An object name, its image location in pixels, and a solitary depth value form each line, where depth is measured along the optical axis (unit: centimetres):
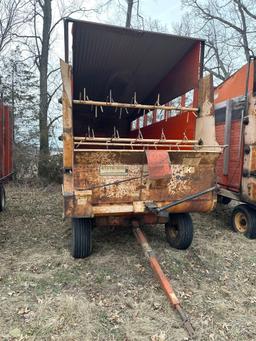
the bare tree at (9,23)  1247
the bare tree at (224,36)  1819
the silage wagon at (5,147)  595
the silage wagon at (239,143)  489
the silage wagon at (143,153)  347
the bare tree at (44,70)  1070
